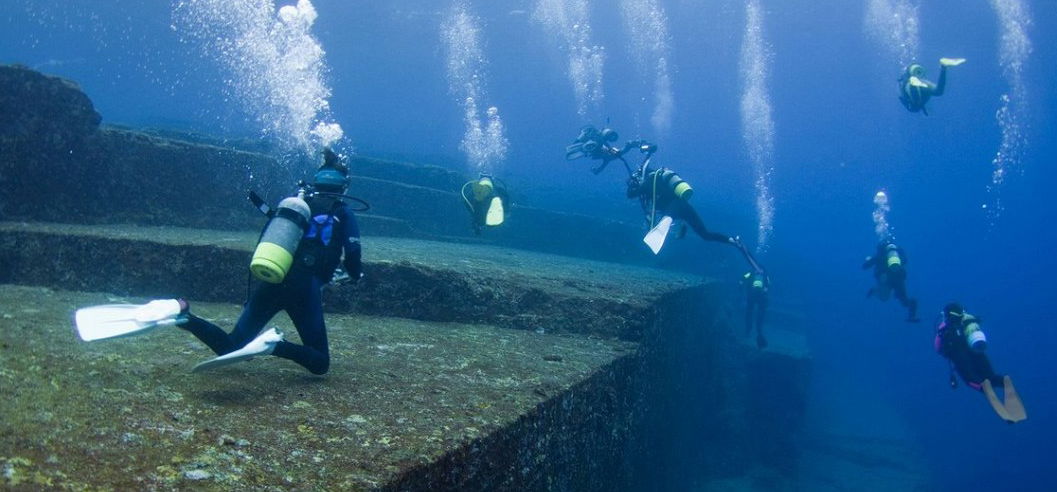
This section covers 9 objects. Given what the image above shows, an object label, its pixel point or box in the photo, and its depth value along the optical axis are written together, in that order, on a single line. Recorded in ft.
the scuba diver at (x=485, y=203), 25.40
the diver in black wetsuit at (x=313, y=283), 11.06
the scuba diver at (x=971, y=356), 24.56
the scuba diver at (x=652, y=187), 26.30
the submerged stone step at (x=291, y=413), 7.07
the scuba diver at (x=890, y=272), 36.55
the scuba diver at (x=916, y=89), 28.58
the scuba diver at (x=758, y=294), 42.91
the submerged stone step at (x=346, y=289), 17.65
